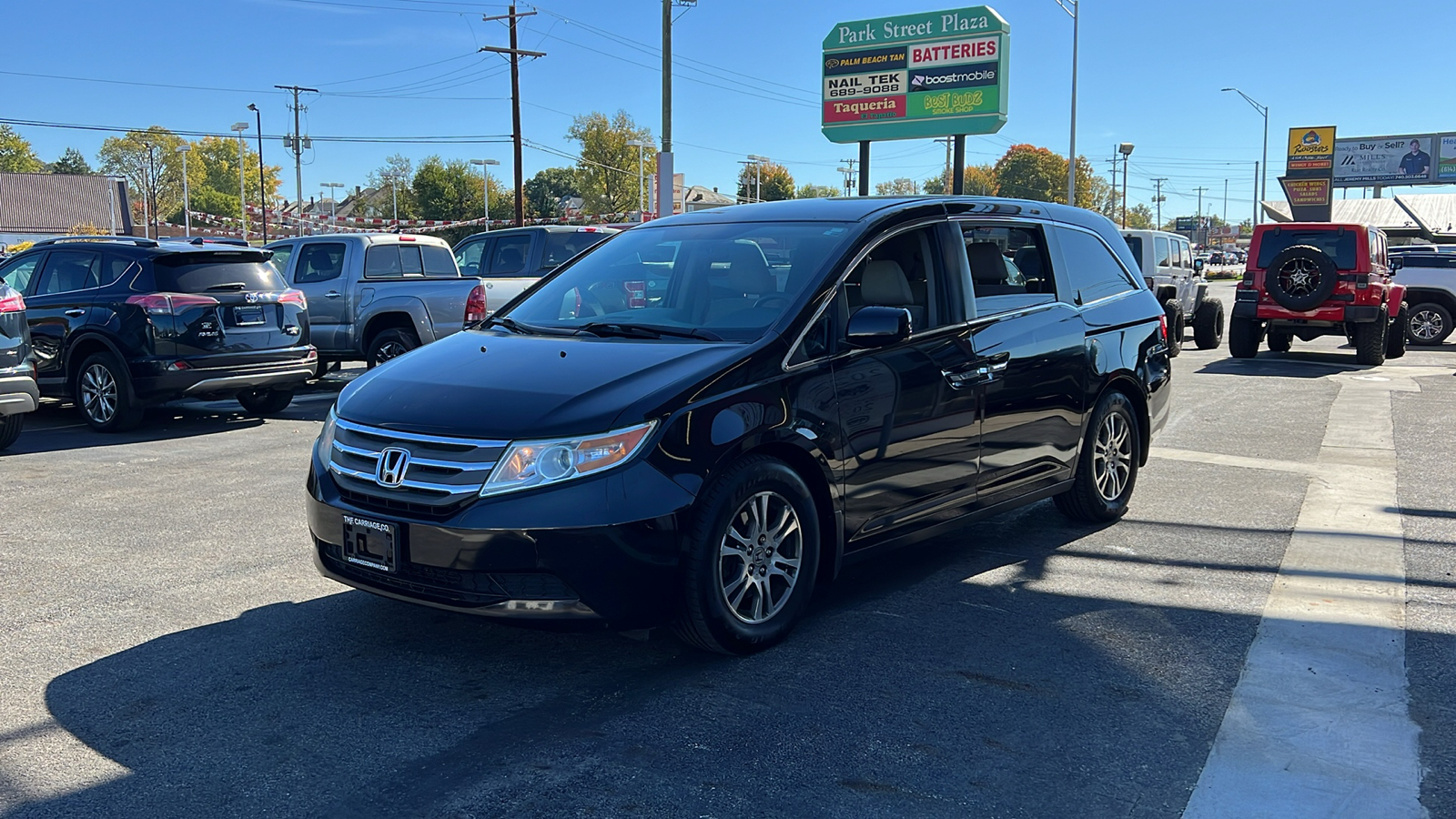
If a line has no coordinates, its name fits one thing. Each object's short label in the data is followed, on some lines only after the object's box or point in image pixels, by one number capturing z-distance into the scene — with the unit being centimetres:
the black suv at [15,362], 847
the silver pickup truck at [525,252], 1398
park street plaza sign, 3622
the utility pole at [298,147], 7791
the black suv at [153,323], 1001
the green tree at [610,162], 10575
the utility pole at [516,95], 3869
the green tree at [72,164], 15025
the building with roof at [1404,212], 5878
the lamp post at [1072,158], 4178
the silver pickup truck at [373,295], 1316
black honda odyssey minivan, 390
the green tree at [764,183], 12838
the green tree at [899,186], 12081
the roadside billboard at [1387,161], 7812
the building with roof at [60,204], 8975
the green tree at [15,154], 12200
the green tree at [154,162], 13000
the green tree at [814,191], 15061
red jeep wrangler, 1602
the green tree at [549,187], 12444
